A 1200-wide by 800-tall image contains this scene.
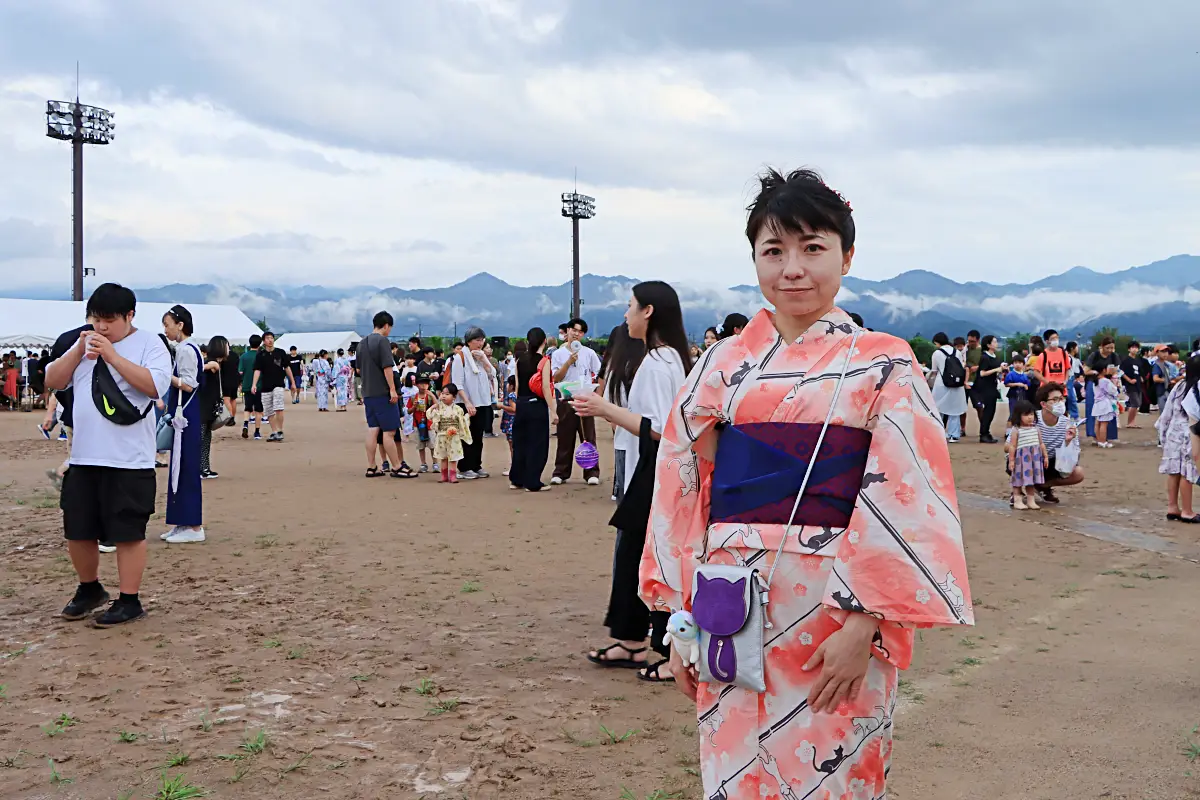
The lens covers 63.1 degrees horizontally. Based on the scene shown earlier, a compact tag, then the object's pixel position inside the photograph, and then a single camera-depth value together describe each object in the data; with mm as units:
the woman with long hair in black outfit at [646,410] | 4582
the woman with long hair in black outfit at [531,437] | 11625
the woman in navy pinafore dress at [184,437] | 7461
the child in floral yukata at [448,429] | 12164
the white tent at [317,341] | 56812
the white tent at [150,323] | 27891
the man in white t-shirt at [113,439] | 5531
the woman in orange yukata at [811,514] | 2033
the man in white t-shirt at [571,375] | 11289
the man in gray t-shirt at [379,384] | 11703
